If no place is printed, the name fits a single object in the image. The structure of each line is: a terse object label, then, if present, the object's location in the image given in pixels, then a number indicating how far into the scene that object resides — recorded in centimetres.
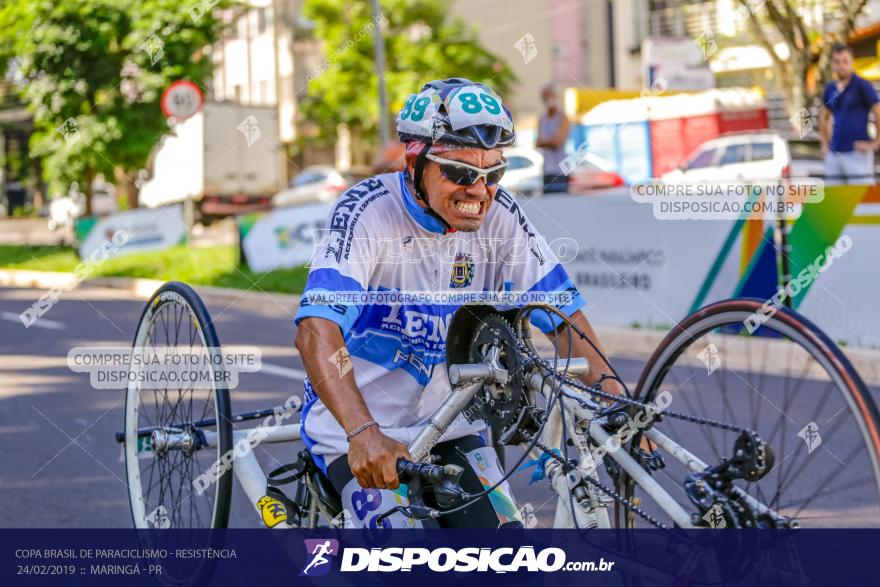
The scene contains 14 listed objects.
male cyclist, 322
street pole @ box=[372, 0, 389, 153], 2076
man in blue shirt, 1165
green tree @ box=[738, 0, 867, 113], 1788
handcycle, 264
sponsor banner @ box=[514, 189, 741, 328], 1128
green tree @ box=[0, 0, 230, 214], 2358
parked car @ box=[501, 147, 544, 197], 2244
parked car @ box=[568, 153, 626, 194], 2120
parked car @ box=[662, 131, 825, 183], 2144
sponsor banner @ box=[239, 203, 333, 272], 1811
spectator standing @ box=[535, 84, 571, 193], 1569
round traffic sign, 1755
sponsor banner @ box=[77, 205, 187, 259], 2173
